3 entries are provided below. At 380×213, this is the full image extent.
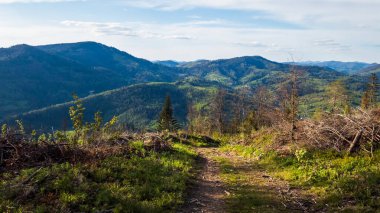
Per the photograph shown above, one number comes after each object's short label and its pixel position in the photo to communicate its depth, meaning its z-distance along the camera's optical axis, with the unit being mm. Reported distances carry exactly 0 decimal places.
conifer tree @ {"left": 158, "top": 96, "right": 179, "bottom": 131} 78562
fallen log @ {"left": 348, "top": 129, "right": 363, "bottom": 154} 17344
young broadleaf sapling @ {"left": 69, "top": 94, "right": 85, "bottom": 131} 16812
